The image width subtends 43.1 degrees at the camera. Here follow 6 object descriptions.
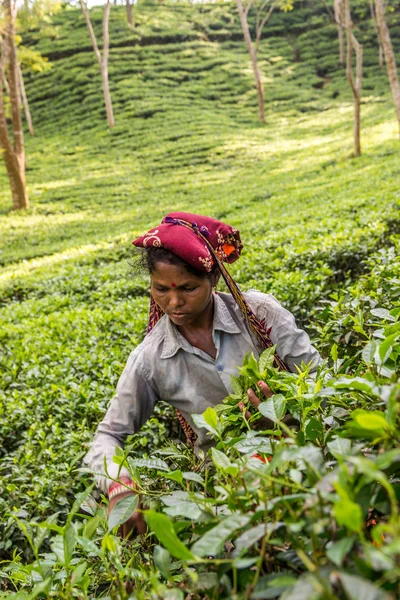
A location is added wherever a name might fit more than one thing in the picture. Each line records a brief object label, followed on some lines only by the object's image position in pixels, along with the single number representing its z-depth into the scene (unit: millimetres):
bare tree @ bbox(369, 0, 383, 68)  25909
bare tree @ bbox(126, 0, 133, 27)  30133
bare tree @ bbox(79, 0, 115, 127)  20741
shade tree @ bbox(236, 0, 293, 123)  20859
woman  1930
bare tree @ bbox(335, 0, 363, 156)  11359
